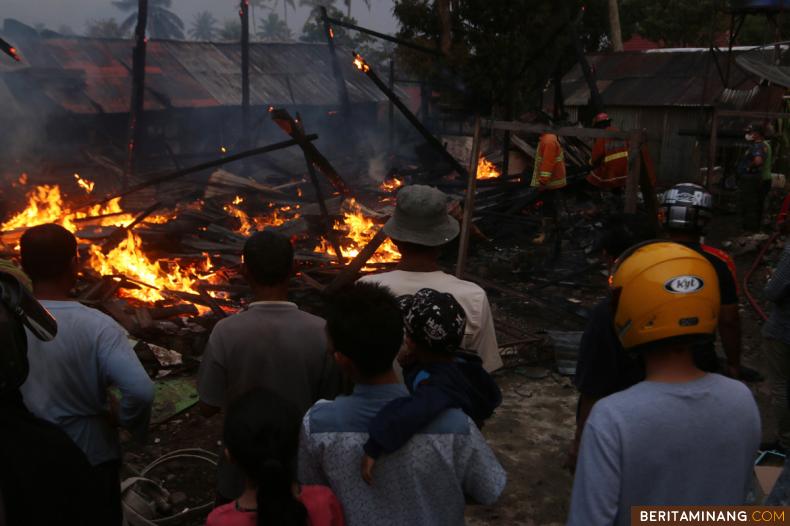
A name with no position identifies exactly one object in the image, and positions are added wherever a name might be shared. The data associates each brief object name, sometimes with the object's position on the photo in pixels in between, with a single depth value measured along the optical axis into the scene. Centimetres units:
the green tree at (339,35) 4372
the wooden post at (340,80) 1775
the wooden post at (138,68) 1628
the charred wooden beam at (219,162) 969
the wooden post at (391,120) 2274
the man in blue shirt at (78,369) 282
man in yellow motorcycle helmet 198
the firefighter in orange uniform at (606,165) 1147
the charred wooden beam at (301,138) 877
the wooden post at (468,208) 714
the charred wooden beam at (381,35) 1448
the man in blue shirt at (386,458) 222
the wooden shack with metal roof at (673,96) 1784
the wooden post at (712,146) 1310
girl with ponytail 201
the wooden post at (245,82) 2025
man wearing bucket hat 310
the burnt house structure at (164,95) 1833
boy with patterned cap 222
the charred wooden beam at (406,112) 1253
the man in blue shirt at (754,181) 1319
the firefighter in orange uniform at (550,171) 1114
